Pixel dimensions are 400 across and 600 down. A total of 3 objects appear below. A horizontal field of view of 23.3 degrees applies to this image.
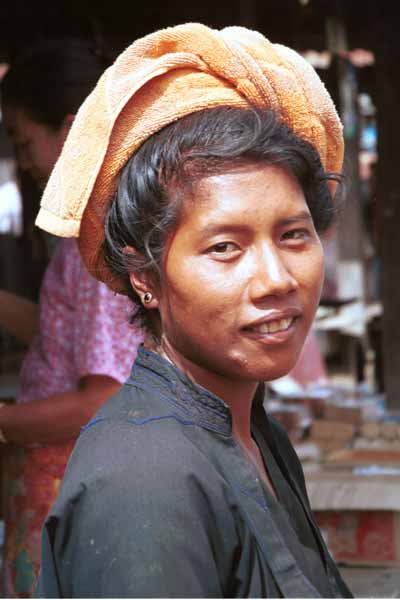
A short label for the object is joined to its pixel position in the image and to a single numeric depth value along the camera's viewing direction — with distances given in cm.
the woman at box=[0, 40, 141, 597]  228
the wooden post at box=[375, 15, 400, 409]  606
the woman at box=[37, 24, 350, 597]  117
